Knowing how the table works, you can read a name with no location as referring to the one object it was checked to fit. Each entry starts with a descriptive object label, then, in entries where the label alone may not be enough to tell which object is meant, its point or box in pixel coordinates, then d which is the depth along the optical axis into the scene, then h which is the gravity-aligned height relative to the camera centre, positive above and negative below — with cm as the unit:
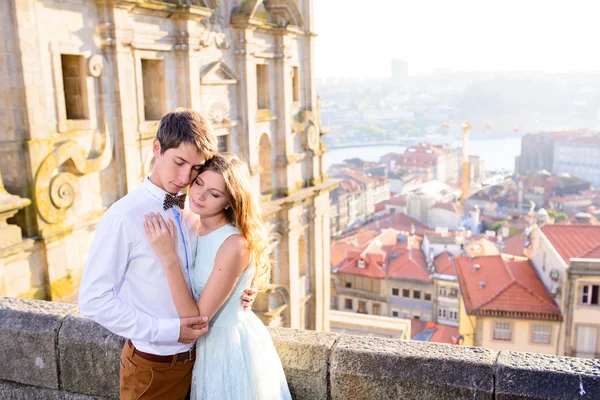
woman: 312 -93
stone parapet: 342 -160
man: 300 -88
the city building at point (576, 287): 2850 -934
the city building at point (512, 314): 3042 -1115
